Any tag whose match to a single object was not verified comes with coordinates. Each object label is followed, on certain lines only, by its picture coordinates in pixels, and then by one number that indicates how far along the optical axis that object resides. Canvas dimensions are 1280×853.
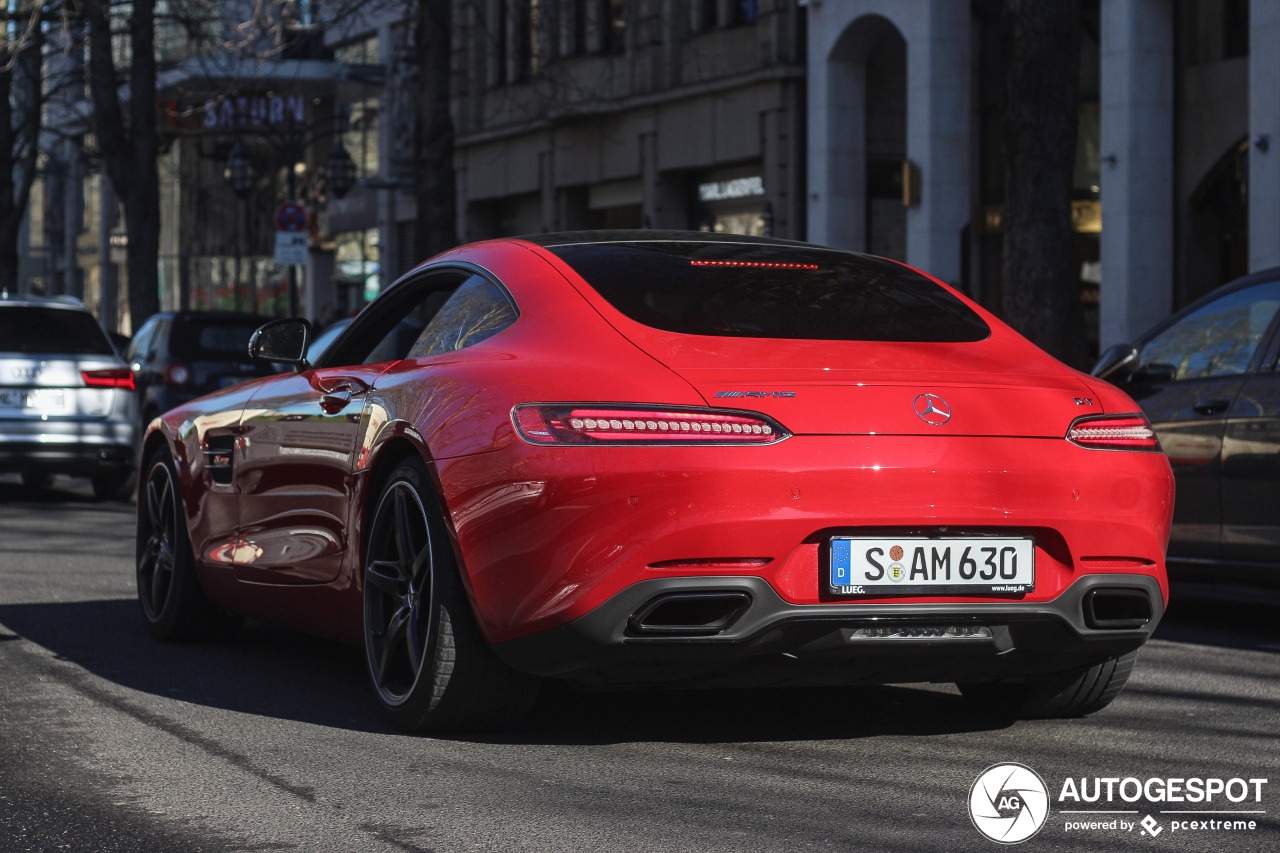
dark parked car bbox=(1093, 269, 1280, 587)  7.63
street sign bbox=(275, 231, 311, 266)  26.78
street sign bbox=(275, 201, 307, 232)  27.20
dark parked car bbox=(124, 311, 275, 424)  18.17
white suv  14.87
